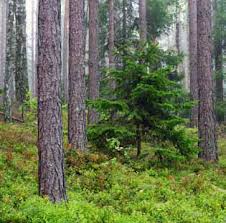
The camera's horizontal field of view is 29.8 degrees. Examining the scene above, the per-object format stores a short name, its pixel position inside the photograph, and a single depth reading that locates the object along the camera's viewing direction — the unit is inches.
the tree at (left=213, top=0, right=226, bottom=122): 1082.2
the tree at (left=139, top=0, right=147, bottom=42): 906.7
